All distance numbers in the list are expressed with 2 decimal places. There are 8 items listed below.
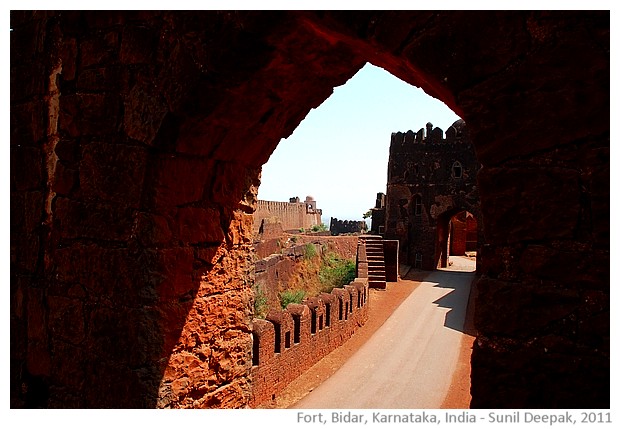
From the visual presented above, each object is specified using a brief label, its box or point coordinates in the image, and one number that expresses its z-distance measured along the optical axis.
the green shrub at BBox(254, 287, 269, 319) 11.56
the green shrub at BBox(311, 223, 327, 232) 36.92
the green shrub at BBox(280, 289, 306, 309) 14.22
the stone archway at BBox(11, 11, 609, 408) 1.63
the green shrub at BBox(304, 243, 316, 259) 18.14
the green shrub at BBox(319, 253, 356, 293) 17.24
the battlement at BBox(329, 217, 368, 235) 42.69
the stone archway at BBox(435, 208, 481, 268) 22.95
